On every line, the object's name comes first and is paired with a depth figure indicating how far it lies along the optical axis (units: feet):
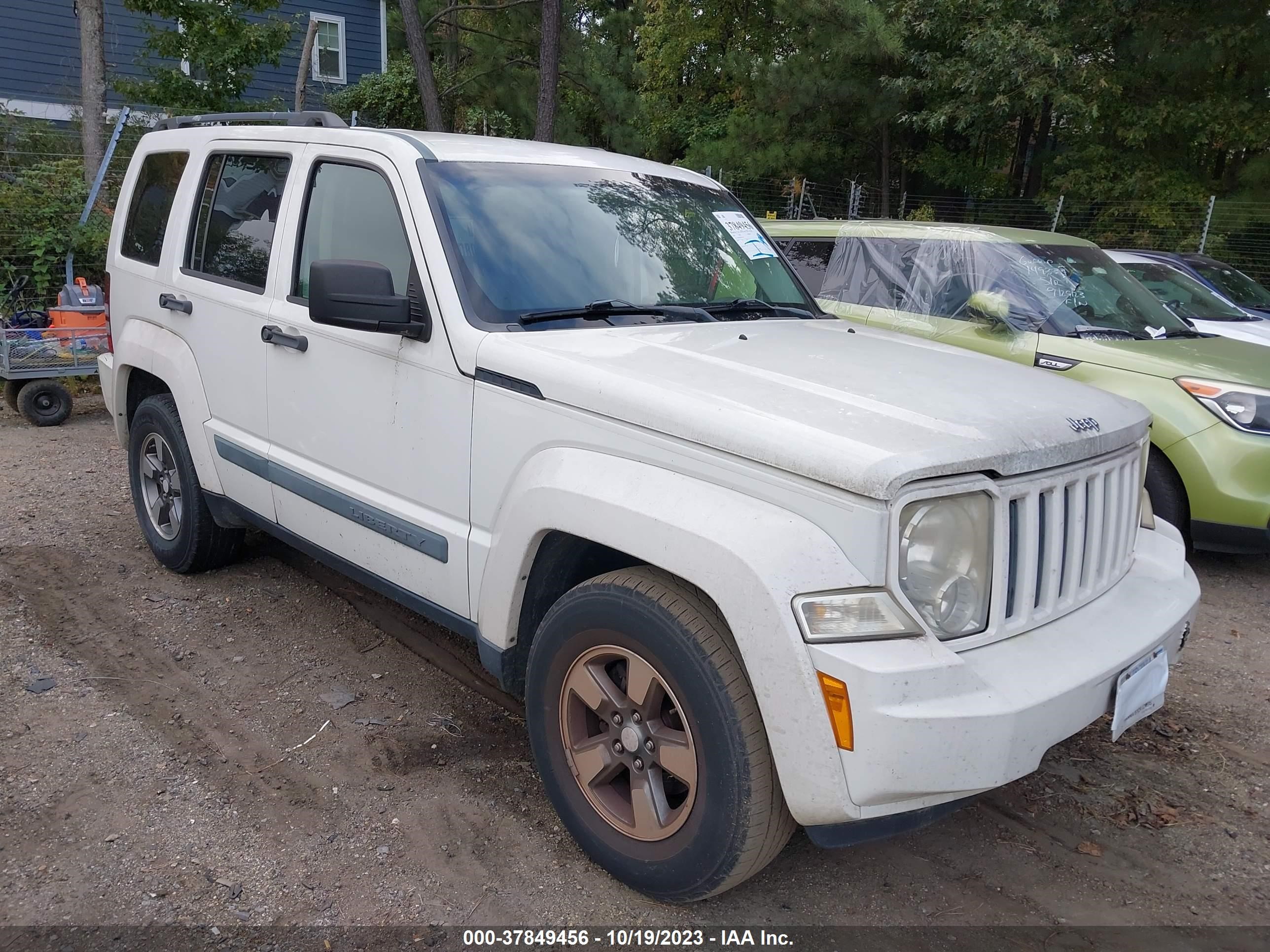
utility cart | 26.14
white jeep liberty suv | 7.41
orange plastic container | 27.58
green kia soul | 17.42
